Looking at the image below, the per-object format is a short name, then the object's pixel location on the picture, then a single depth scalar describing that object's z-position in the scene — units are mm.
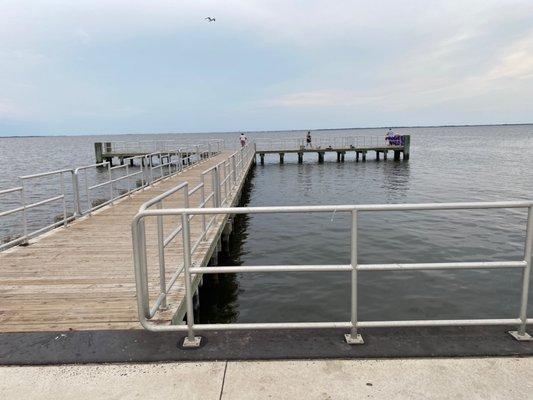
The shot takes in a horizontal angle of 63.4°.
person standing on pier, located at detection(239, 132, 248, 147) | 39800
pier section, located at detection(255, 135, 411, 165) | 42531
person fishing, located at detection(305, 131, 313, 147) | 44094
